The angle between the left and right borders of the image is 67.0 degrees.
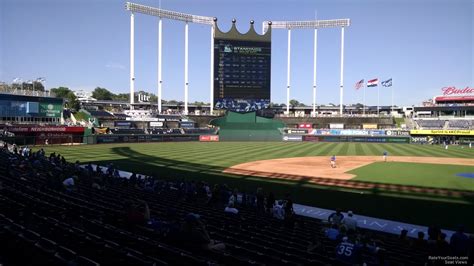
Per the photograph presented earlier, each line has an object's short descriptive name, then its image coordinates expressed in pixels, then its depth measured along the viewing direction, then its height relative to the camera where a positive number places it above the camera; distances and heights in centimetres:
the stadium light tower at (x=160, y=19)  6750 +1998
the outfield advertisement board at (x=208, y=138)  6959 -382
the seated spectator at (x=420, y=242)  977 -332
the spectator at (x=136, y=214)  866 -242
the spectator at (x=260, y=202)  1401 -330
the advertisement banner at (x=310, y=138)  7269 -366
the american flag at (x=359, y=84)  7250 +744
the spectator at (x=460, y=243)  821 -283
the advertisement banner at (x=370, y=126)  8000 -114
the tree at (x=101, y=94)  13573 +889
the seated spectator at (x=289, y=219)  1117 -312
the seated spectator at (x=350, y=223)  1108 -319
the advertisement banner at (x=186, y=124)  7425 -121
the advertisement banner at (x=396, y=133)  6894 -223
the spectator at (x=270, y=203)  1424 -335
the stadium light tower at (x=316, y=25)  7662 +2062
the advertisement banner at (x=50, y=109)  5597 +111
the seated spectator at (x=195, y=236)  664 -221
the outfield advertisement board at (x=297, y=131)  7538 -241
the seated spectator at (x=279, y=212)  1281 -336
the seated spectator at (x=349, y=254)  700 -264
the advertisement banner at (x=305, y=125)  8224 -118
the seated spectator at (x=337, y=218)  1134 -315
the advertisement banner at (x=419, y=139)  6581 -325
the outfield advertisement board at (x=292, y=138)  7331 -375
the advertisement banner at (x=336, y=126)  8188 -127
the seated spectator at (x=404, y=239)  1039 -348
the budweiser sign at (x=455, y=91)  7856 +700
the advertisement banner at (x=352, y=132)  7019 -230
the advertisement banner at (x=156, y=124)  7081 -123
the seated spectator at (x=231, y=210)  1198 -306
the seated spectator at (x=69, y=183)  1406 -265
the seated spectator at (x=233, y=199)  1284 -306
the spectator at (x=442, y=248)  839 -302
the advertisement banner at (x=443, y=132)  6562 -193
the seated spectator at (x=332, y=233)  931 -298
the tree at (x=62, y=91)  9769 +720
